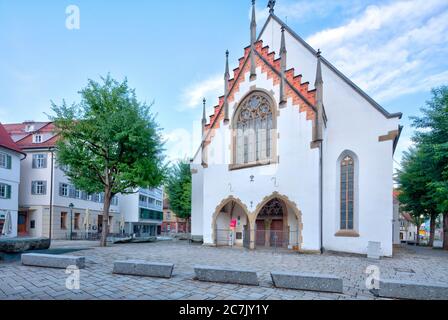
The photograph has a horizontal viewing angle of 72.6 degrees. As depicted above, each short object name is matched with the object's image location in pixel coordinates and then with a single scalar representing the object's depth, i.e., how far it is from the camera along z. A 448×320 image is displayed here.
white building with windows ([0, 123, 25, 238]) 29.34
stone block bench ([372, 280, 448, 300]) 6.56
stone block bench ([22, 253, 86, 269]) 10.02
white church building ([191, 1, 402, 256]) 17.19
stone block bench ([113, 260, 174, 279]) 8.69
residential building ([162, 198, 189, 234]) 83.69
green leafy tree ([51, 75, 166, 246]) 19.98
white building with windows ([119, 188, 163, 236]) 55.22
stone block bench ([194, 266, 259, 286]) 7.90
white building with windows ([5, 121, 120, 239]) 32.62
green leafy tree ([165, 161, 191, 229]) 35.94
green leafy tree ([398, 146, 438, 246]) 20.96
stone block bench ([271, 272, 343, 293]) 7.22
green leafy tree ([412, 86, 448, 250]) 18.06
